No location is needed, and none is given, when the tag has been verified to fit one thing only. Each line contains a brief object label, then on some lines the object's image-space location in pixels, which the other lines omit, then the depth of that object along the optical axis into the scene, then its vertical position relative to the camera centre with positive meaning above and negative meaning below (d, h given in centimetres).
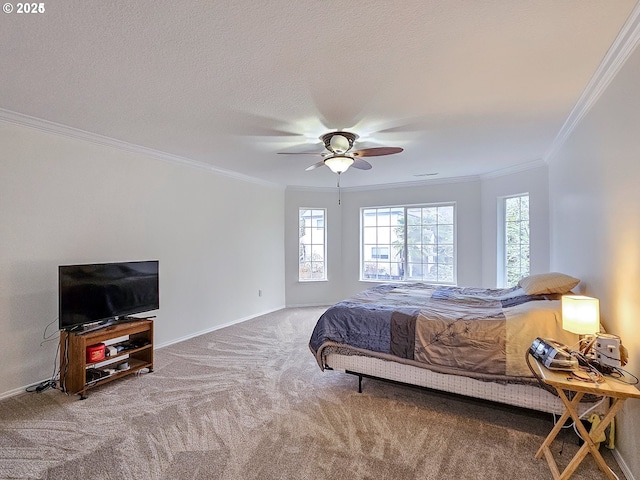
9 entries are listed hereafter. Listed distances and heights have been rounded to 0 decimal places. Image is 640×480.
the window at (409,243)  609 +1
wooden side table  168 -80
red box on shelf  295 -101
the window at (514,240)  501 +5
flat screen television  289 -47
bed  239 -79
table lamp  197 -46
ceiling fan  321 +92
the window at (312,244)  679 -1
